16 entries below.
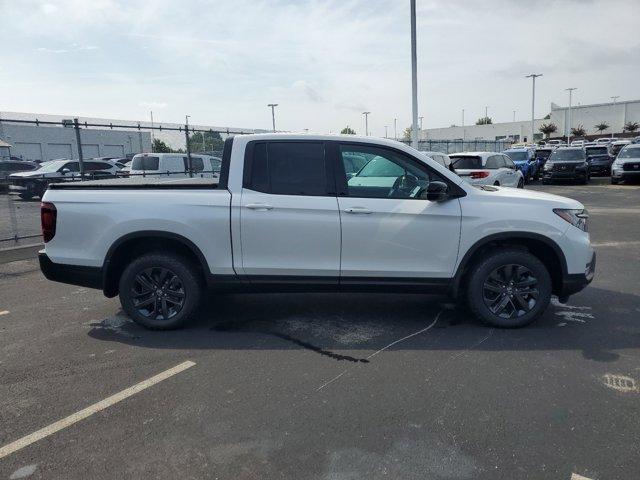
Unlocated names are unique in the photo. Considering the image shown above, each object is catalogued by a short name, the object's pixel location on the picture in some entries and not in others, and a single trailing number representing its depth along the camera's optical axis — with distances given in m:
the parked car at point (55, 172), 15.45
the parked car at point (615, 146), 32.16
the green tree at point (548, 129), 80.85
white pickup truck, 4.61
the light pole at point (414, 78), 17.25
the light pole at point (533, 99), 58.50
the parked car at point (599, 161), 25.92
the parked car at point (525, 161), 23.27
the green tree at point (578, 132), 78.81
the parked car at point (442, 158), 12.84
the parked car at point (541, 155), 26.78
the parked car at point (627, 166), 20.91
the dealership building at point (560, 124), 85.19
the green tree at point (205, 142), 15.59
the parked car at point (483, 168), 14.47
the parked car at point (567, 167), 22.23
